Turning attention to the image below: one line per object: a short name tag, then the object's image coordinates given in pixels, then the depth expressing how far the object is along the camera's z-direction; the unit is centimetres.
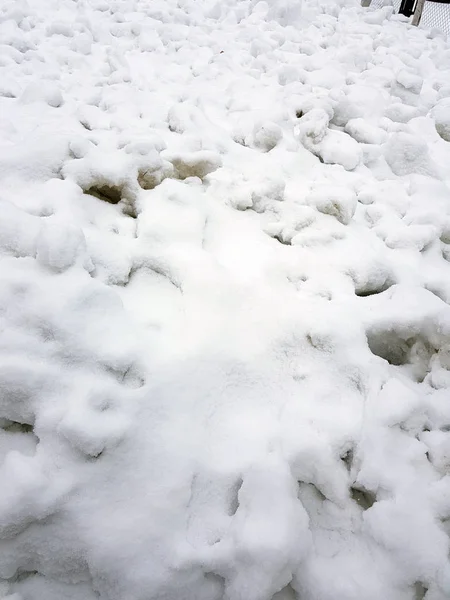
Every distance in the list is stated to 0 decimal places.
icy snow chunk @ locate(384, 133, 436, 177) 150
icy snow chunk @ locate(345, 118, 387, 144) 164
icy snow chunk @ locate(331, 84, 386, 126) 176
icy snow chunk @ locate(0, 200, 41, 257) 92
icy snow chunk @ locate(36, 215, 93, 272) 88
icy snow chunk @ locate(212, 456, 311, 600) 64
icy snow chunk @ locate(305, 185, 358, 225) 125
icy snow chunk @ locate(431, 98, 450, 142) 175
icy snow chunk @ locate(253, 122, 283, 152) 152
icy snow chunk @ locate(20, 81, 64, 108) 149
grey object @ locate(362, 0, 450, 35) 366
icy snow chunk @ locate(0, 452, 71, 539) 63
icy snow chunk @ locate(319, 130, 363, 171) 150
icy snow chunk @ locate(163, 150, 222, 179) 131
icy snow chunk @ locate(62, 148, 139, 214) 116
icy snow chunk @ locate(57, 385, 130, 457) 69
